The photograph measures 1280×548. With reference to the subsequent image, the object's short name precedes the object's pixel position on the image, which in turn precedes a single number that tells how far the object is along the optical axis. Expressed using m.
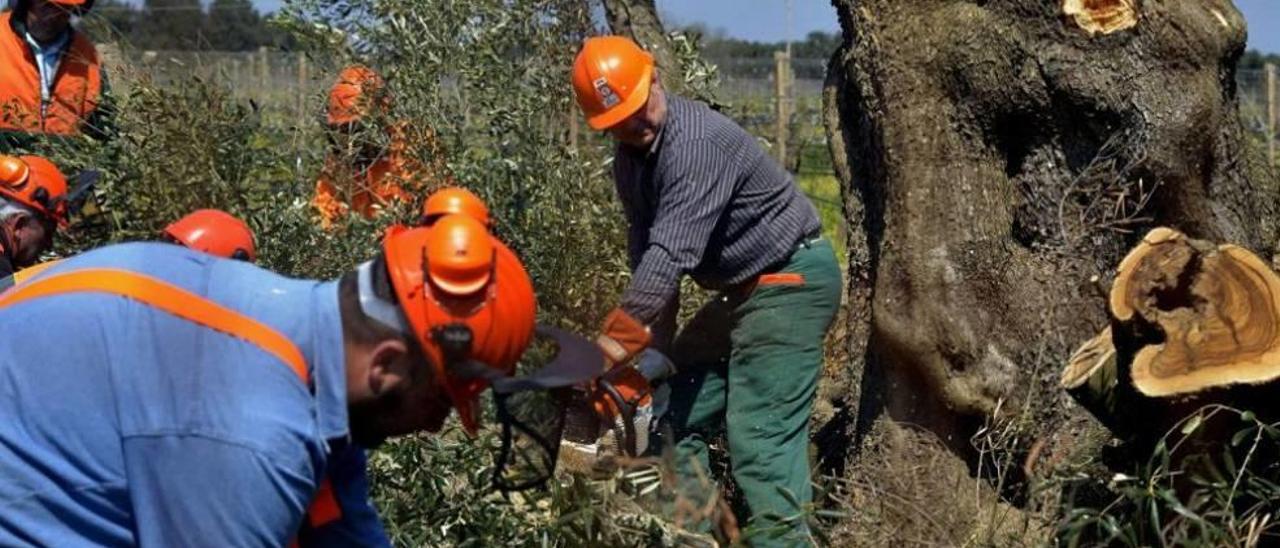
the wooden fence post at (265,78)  14.96
